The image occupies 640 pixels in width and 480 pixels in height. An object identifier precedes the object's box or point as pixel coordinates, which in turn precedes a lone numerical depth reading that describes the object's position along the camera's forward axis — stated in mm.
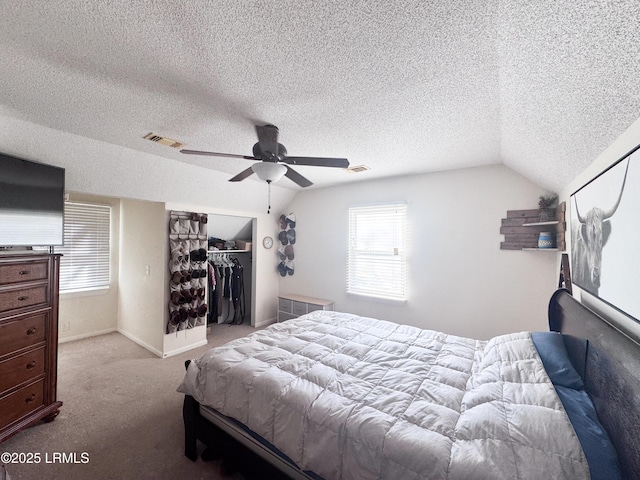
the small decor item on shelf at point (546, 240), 2576
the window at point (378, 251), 3611
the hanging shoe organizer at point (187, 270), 3387
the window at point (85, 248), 3768
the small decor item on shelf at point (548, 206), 2613
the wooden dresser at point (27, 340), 1879
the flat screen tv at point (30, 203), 1996
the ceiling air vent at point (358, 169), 3130
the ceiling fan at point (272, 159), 1921
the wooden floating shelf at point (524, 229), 2629
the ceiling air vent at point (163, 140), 2232
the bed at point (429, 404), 978
